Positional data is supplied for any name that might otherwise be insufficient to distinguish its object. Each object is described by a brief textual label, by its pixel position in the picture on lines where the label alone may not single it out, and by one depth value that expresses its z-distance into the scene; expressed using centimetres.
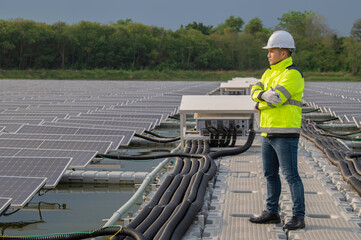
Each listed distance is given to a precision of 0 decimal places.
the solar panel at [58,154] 1000
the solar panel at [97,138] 1227
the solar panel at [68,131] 1310
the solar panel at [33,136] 1226
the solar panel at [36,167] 859
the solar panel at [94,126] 1450
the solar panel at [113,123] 1529
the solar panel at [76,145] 1131
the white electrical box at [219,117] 1307
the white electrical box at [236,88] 3016
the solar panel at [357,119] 1594
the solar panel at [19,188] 725
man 641
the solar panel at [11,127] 1370
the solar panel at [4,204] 680
